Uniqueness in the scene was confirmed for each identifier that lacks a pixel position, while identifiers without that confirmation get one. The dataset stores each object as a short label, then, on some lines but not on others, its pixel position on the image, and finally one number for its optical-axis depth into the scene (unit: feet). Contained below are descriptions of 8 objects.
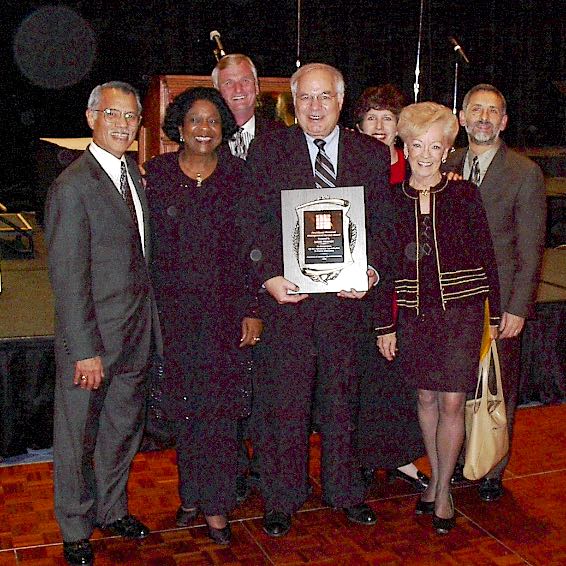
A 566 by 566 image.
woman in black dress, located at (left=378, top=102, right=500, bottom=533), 10.02
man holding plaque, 9.95
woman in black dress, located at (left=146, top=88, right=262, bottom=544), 9.71
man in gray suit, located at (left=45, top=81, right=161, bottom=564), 9.11
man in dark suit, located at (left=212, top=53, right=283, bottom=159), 11.62
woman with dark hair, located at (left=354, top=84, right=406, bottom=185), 11.27
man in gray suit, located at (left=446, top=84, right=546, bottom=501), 10.98
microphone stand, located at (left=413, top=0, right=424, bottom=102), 26.84
